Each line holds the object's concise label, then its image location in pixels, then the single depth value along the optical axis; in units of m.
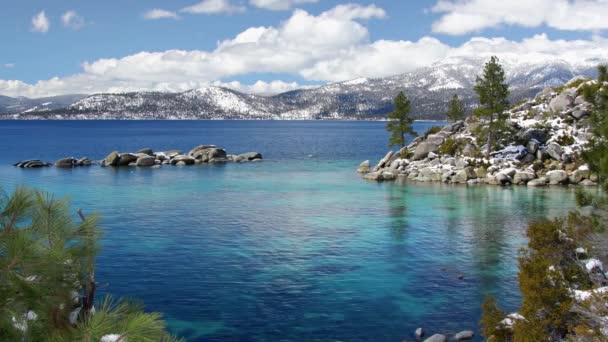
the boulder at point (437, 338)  21.12
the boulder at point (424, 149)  83.50
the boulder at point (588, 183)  64.57
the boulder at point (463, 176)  71.25
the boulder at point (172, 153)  101.67
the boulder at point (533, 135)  77.14
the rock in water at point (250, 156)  106.00
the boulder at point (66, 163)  92.38
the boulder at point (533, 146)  75.31
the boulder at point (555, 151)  72.06
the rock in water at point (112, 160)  92.62
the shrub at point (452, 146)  81.76
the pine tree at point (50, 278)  7.34
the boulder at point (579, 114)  78.39
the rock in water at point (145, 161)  92.75
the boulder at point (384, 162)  84.99
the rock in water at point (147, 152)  101.21
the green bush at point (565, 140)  74.69
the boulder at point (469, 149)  79.89
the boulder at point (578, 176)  66.12
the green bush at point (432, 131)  91.31
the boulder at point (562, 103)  82.00
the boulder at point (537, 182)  66.62
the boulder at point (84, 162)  94.81
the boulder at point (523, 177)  68.38
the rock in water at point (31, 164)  91.56
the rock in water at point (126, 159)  93.50
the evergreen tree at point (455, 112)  113.39
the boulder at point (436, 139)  85.19
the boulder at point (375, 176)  74.38
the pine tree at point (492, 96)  77.56
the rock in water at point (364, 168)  84.38
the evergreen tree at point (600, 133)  22.55
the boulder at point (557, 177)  66.50
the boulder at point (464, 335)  21.62
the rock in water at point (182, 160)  96.38
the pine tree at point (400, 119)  93.50
